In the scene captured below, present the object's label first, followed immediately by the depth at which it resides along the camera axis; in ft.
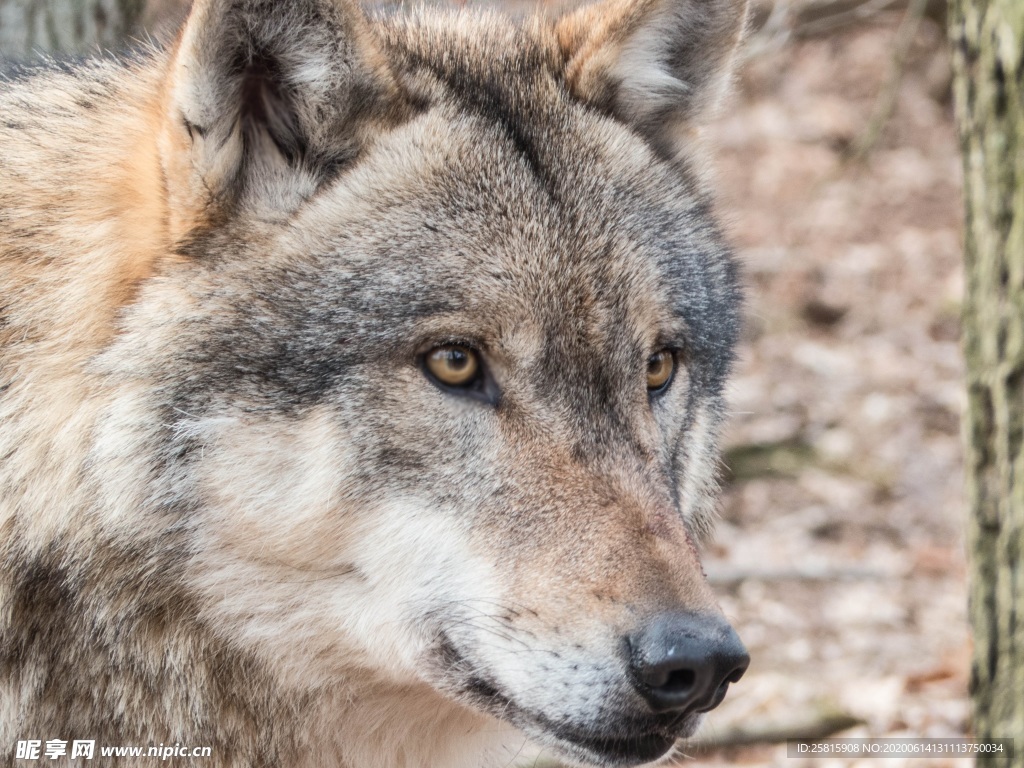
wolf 19.04
